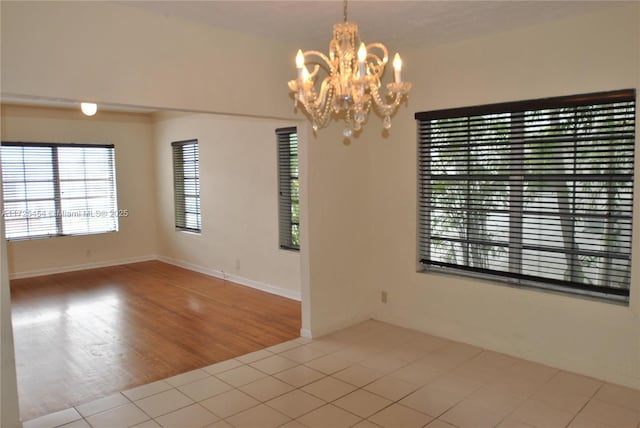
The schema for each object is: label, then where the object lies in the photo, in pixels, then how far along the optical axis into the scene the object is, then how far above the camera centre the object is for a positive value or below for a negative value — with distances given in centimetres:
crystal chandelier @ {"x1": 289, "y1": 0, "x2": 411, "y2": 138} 222 +47
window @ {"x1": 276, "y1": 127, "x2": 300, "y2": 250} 573 -7
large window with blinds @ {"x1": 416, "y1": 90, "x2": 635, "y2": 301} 336 -12
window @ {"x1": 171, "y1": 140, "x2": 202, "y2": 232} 737 +2
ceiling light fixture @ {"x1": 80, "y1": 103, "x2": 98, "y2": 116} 497 +85
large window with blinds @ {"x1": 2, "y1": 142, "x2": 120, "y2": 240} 698 -1
